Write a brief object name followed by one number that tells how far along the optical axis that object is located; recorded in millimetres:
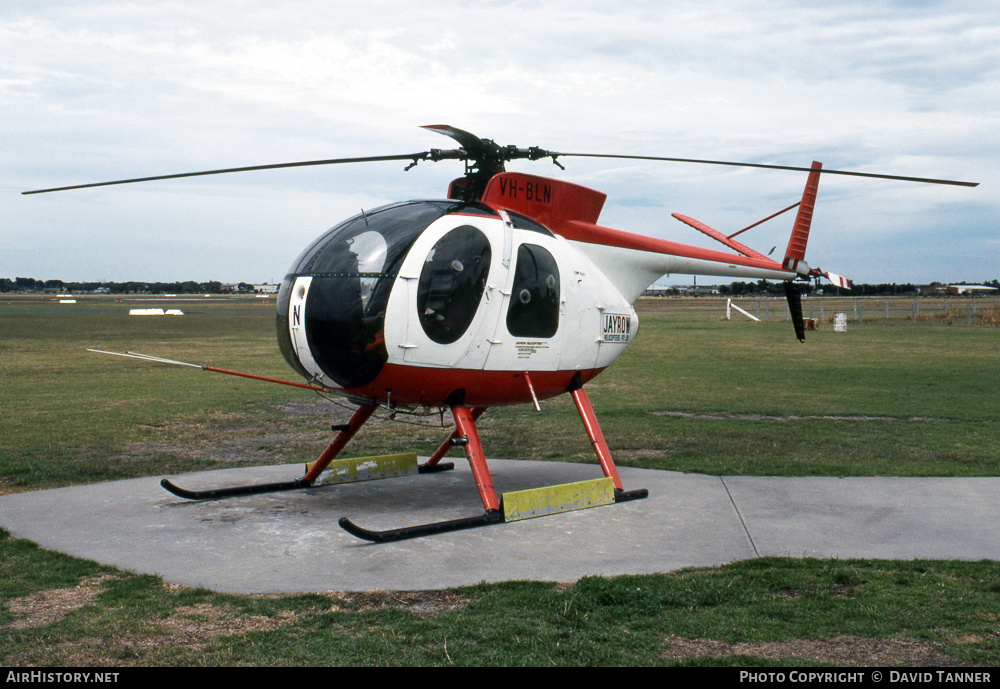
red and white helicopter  7082
